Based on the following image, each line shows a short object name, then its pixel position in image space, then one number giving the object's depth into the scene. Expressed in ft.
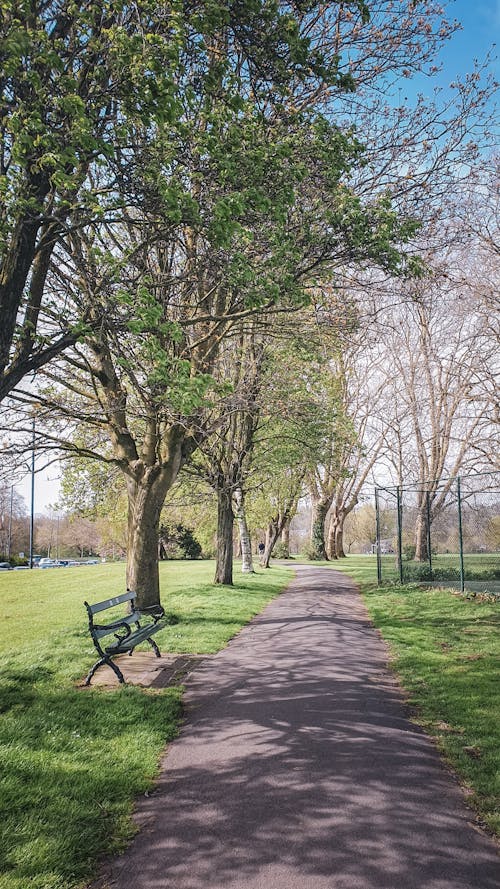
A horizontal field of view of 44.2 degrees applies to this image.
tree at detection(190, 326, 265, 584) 57.47
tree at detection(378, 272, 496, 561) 68.74
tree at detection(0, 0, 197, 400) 17.92
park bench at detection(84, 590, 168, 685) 24.25
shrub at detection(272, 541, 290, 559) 160.35
